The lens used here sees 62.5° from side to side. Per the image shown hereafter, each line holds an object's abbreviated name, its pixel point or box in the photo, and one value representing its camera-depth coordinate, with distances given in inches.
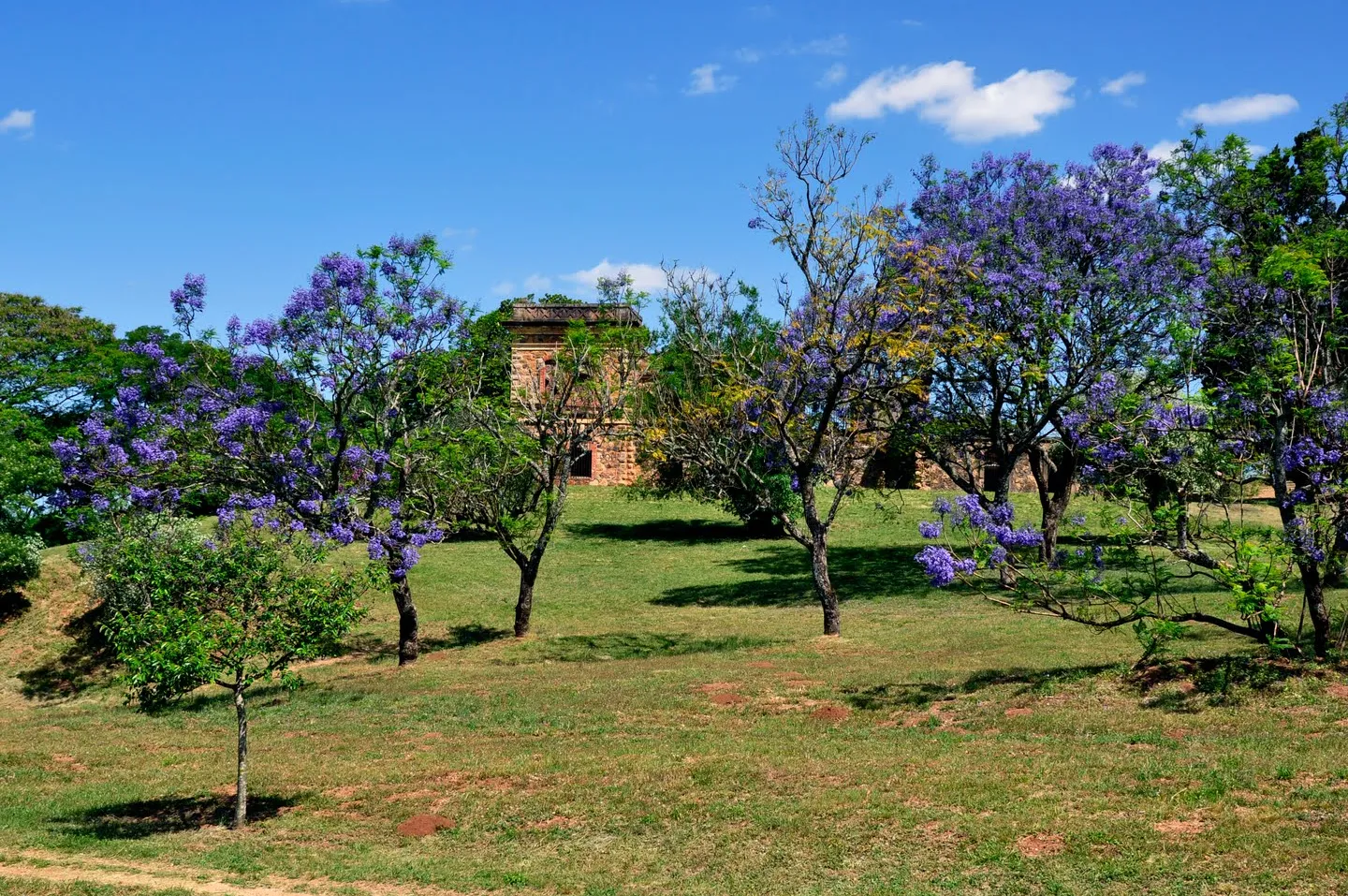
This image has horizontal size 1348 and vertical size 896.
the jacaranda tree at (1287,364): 761.6
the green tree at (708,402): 1179.9
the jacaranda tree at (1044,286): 1249.4
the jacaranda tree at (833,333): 1098.7
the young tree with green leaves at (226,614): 618.2
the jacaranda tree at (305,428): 1111.0
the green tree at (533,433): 1254.9
